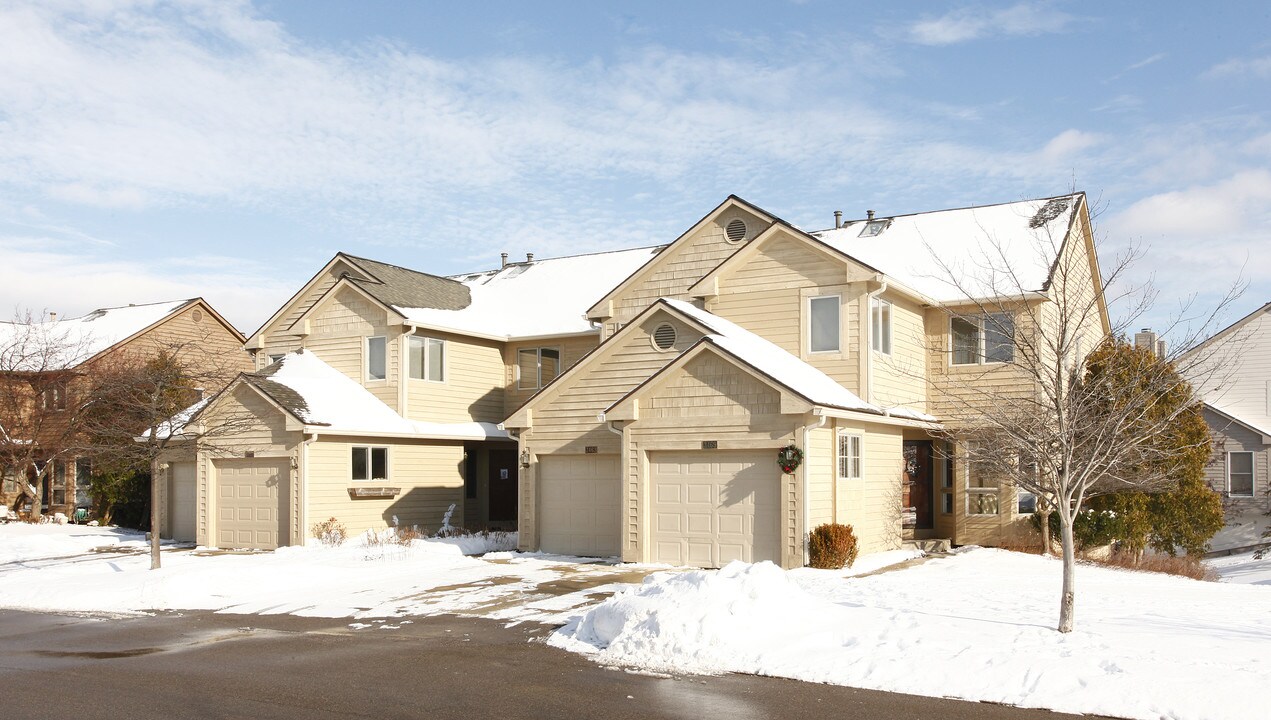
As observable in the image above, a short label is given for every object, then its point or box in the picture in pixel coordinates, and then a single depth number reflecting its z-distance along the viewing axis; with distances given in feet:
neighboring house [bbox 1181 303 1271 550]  106.73
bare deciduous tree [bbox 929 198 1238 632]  41.57
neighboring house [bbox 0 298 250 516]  116.98
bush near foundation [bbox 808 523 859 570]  61.72
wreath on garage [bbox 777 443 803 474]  62.34
